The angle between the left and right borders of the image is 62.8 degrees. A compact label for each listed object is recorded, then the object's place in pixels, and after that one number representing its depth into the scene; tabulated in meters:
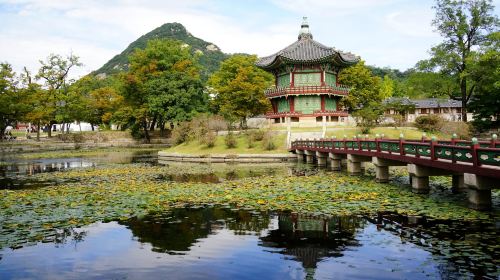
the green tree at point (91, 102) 77.56
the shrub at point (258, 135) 43.50
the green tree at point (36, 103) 72.88
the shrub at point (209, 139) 44.72
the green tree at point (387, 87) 98.31
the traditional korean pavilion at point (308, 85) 53.38
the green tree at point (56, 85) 76.56
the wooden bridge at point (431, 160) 13.54
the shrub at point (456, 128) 43.88
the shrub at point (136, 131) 76.35
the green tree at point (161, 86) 67.00
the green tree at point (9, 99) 69.32
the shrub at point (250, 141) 42.98
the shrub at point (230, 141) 43.50
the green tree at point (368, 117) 47.99
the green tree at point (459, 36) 48.50
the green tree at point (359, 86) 62.41
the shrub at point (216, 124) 48.88
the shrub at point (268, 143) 41.47
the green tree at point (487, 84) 44.25
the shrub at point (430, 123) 46.34
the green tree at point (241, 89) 59.53
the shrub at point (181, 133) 50.44
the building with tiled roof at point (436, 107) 86.62
